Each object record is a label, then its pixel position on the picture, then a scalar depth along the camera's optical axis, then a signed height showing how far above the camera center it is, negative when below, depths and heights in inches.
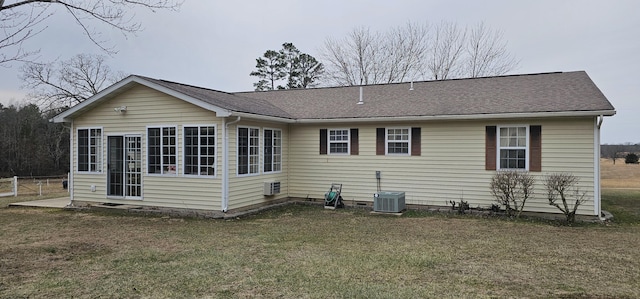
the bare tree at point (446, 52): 1014.4 +238.0
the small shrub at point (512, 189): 378.9 -39.6
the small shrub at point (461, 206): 414.0 -61.0
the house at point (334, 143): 392.5 +3.8
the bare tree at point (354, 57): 1082.7 +241.7
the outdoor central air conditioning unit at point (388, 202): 417.9 -57.0
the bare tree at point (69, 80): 1096.8 +183.4
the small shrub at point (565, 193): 359.9 -42.2
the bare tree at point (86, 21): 248.8 +80.2
